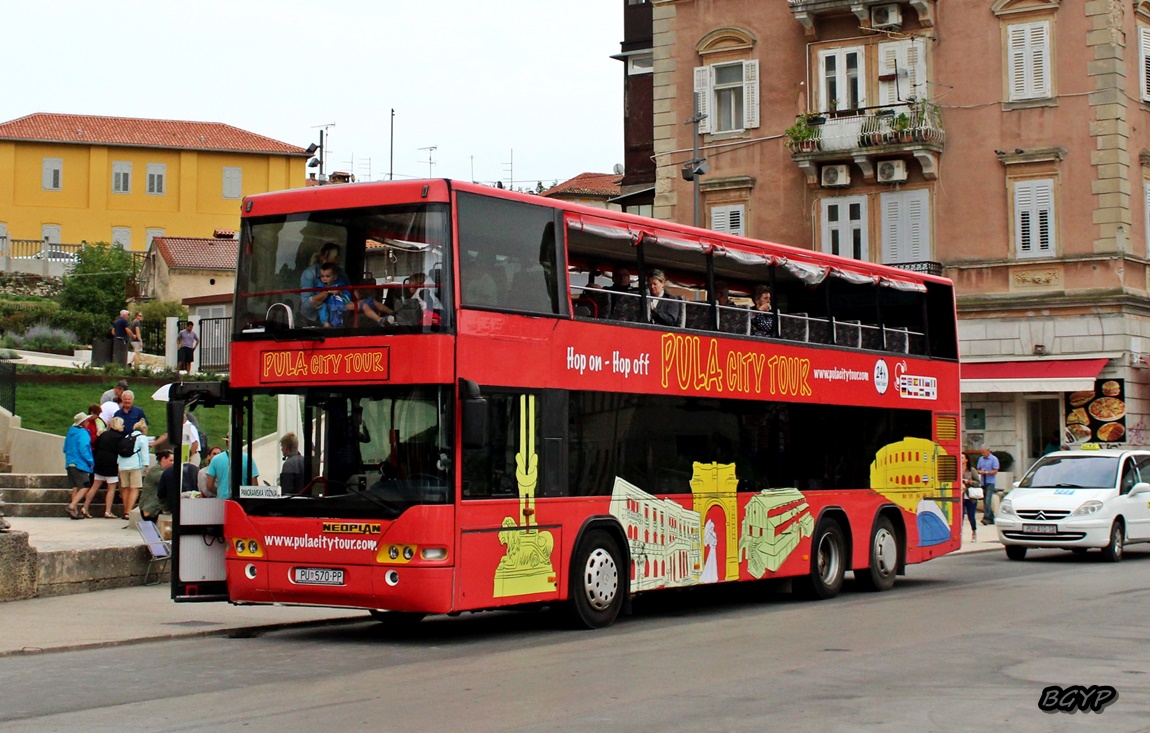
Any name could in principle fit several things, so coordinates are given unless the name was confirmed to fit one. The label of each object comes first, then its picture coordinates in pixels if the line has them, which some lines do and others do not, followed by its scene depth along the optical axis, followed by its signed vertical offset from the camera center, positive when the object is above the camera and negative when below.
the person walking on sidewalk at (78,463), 22.48 +0.06
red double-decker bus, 13.15 +0.52
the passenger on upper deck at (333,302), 13.52 +1.46
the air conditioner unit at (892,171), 39.31 +7.50
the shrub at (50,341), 41.66 +3.54
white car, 24.61 -0.80
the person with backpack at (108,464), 22.48 +0.04
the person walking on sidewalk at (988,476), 32.56 -0.41
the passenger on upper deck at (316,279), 13.63 +1.67
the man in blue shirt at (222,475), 14.02 -0.10
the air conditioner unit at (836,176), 40.31 +7.56
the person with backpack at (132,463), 22.66 +0.05
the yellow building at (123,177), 91.81 +17.86
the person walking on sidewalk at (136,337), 39.28 +3.52
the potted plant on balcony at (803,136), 40.12 +8.59
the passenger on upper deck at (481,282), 13.37 +1.61
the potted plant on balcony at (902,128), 38.80 +8.49
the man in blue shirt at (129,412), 22.78 +0.84
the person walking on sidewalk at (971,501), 30.41 -0.91
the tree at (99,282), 70.50 +8.82
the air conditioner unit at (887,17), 39.38 +11.56
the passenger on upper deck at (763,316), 17.50 +1.68
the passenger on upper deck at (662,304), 15.90 +1.67
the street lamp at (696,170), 31.06 +6.02
